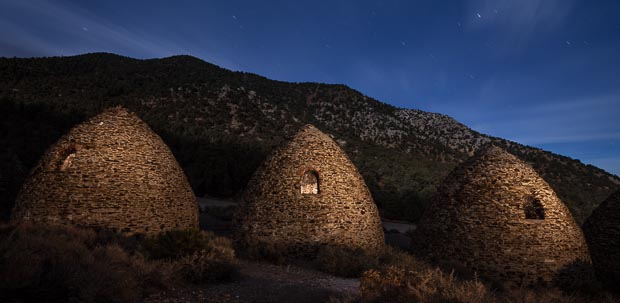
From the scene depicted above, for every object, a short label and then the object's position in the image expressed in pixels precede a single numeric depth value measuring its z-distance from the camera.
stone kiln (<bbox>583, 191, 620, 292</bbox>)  12.12
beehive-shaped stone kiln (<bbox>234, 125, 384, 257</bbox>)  11.85
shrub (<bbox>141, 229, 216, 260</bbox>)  9.38
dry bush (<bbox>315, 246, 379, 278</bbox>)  10.47
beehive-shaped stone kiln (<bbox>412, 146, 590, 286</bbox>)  10.76
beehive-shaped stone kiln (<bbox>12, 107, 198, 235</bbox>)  10.91
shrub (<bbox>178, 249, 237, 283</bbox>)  8.70
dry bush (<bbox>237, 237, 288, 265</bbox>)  11.48
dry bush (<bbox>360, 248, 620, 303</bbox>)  6.07
